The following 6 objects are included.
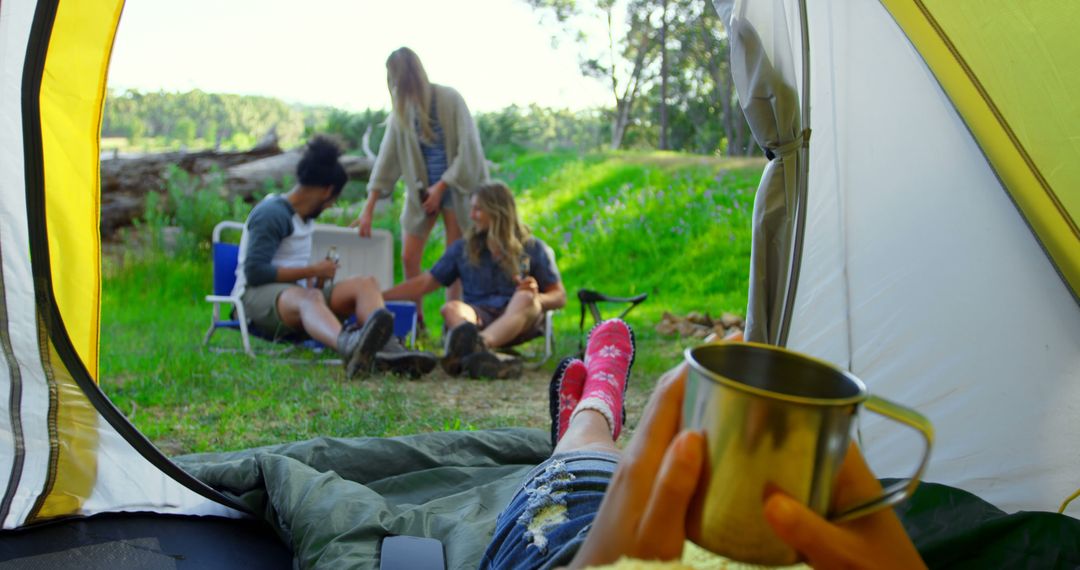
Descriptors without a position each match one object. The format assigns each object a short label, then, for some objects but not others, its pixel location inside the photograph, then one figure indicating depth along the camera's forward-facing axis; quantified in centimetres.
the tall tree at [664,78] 1467
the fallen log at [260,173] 852
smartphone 174
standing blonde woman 525
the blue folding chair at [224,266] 498
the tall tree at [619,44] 1563
